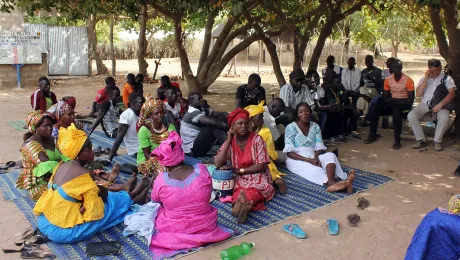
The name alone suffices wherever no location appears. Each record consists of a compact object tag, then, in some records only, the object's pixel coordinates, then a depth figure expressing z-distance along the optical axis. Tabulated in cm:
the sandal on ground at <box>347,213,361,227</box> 459
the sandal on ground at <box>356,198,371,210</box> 503
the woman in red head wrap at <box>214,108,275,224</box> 488
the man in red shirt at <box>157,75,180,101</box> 845
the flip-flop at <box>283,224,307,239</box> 429
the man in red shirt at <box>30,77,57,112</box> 802
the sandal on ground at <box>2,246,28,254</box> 397
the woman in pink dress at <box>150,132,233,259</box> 391
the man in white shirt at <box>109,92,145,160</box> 641
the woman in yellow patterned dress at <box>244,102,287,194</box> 586
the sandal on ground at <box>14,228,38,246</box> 417
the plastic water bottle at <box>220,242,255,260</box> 382
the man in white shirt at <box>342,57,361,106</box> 980
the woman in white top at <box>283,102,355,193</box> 578
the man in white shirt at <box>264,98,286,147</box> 699
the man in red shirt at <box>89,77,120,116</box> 918
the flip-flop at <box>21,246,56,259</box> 386
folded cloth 423
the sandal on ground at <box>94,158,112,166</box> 650
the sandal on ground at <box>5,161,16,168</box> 649
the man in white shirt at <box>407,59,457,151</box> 729
